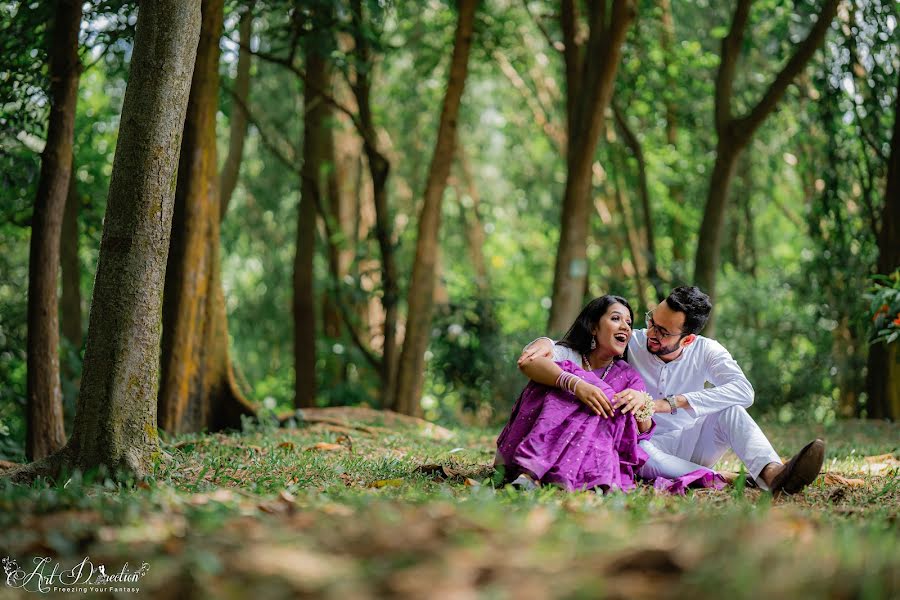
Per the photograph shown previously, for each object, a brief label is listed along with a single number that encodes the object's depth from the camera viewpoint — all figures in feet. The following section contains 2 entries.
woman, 16.05
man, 17.33
